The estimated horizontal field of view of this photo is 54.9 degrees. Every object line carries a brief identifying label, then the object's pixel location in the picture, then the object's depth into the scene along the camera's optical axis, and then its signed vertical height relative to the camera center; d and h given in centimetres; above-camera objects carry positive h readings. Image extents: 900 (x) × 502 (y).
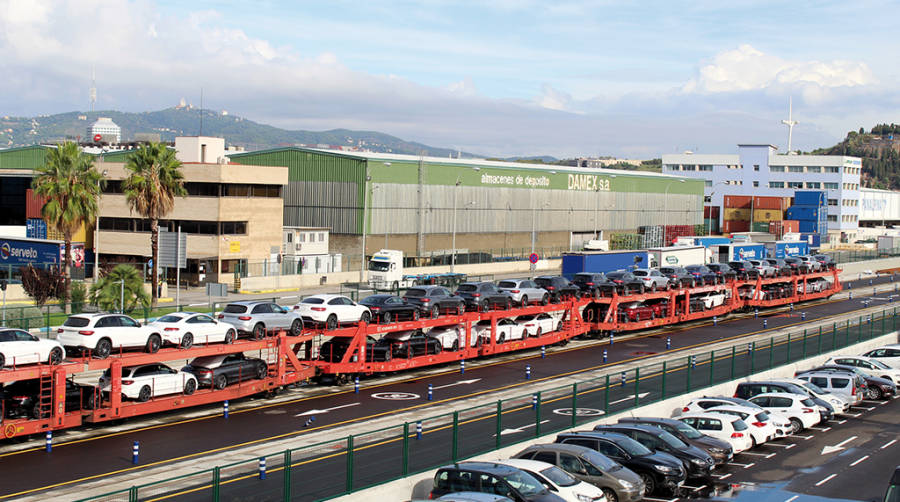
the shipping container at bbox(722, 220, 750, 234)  14450 +218
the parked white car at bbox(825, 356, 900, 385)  4203 -609
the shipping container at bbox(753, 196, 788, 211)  14088 +604
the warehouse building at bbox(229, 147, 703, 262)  8394 +341
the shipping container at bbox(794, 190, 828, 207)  14138 +705
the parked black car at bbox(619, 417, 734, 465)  2653 -627
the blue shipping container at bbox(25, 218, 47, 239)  7325 -63
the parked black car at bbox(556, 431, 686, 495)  2320 -605
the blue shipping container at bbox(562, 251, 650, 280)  6769 -206
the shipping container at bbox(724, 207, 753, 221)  14462 +421
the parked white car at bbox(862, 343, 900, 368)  4567 -600
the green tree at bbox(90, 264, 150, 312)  4409 -344
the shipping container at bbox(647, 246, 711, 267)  7400 -160
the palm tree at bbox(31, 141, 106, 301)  5519 +225
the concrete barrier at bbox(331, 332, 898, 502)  2050 -618
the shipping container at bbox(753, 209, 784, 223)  14030 +406
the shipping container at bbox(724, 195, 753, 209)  14538 +643
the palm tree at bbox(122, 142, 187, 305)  5619 +278
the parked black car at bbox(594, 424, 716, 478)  2452 -608
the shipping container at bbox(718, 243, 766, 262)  8050 -121
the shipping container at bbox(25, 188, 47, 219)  7562 +137
